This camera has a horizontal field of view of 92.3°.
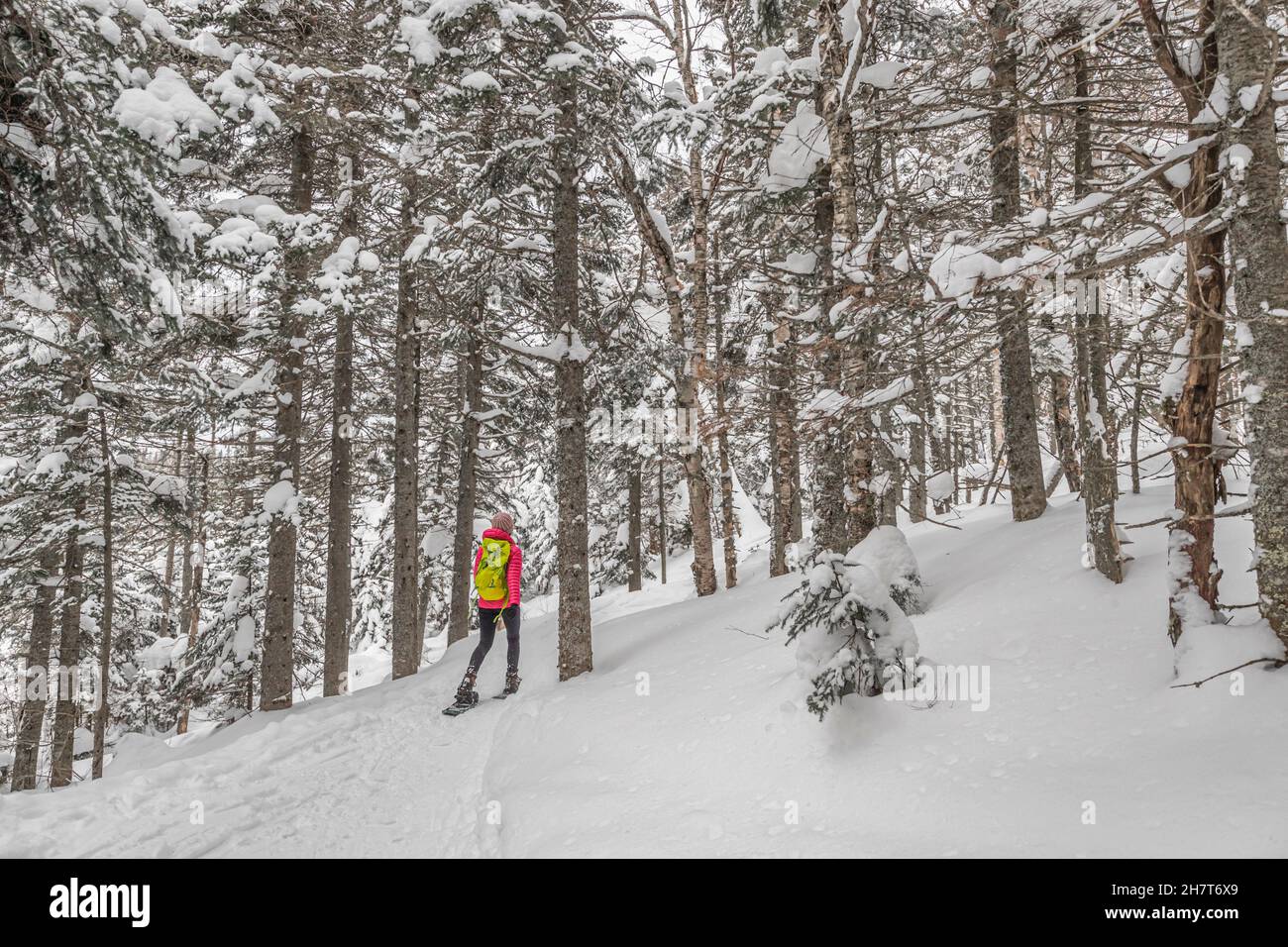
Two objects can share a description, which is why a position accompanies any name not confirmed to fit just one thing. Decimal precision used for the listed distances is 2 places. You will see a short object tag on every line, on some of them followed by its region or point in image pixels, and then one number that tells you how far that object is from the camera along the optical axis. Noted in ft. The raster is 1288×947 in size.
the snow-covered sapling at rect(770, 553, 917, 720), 14.98
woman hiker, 28.37
